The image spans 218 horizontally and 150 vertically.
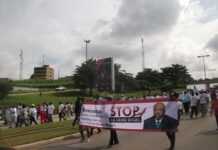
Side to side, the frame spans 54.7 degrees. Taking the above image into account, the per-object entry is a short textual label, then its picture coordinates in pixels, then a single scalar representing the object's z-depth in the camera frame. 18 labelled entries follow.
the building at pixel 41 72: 101.40
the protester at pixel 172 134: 5.97
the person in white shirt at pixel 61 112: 15.63
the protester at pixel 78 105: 7.78
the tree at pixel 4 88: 31.45
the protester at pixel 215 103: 8.27
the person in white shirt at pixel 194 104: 12.17
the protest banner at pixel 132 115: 6.17
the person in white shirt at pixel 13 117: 13.12
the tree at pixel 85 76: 40.03
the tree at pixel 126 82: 48.38
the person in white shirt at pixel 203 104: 12.09
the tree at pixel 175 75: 62.99
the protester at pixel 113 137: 6.86
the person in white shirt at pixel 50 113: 14.41
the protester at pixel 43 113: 14.36
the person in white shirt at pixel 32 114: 13.51
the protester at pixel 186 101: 13.23
